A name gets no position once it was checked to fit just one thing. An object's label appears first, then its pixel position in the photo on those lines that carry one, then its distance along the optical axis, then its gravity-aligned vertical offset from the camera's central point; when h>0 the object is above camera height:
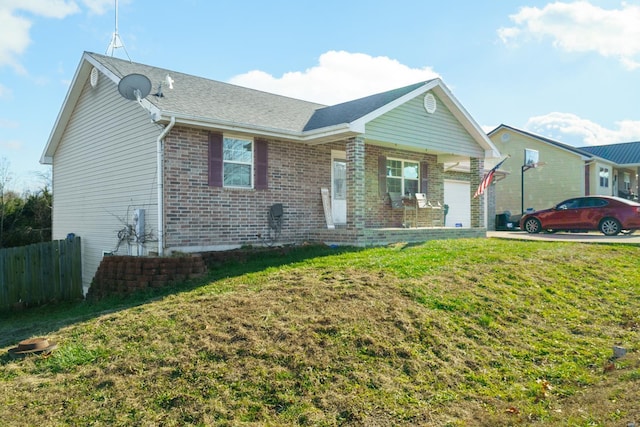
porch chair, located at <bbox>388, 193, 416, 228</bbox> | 14.91 +0.42
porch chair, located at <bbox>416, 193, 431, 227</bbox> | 14.91 +0.49
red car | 15.77 +0.00
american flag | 14.79 +1.05
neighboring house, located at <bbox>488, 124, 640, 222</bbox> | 28.33 +2.79
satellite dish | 10.35 +2.92
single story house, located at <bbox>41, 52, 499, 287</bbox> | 10.62 +1.55
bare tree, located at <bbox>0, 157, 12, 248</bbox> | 19.27 +1.75
